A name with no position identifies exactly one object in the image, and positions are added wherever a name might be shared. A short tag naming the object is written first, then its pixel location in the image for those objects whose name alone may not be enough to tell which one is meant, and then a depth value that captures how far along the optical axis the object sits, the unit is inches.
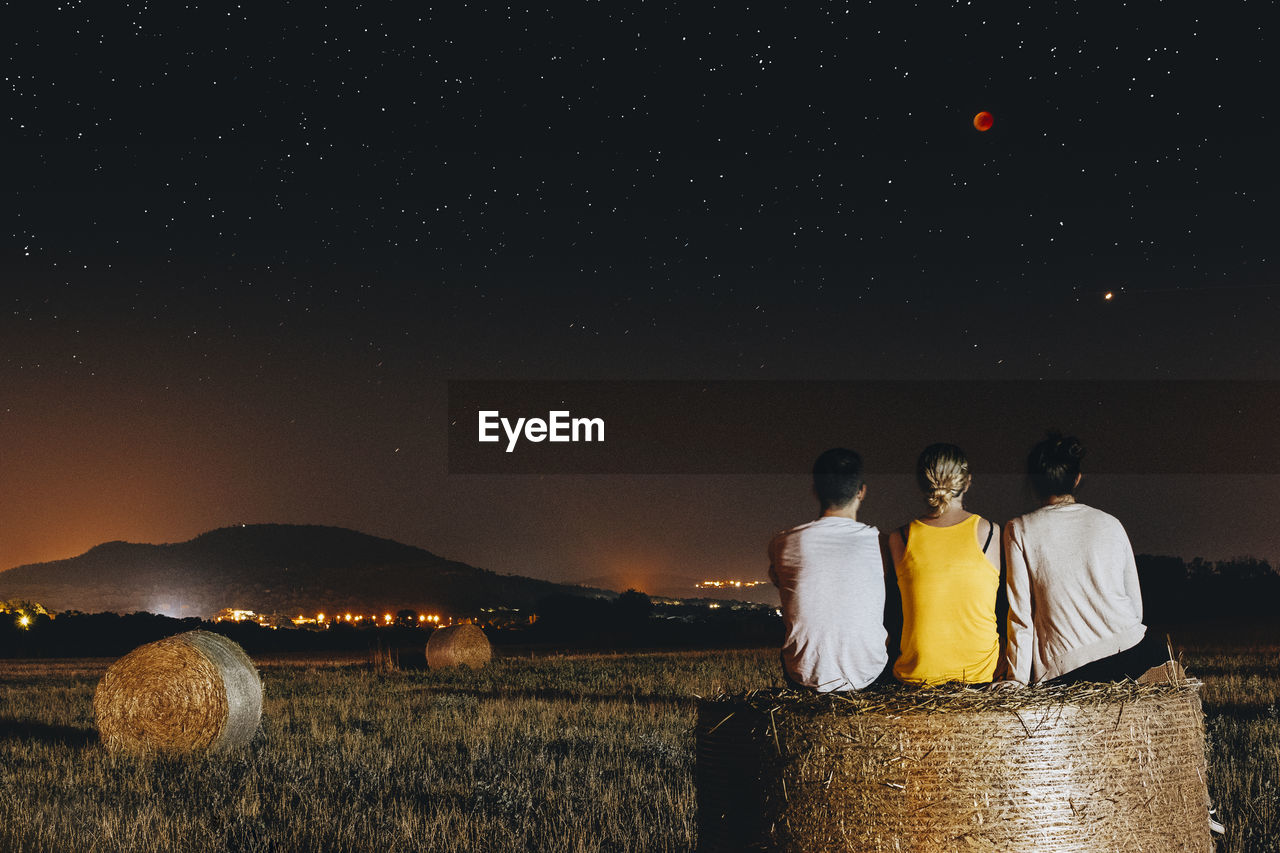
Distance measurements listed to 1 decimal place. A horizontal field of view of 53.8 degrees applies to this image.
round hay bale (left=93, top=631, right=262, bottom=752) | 579.2
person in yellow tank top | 209.3
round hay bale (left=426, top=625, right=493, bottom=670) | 1214.9
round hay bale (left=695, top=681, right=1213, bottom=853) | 191.9
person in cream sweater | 213.5
